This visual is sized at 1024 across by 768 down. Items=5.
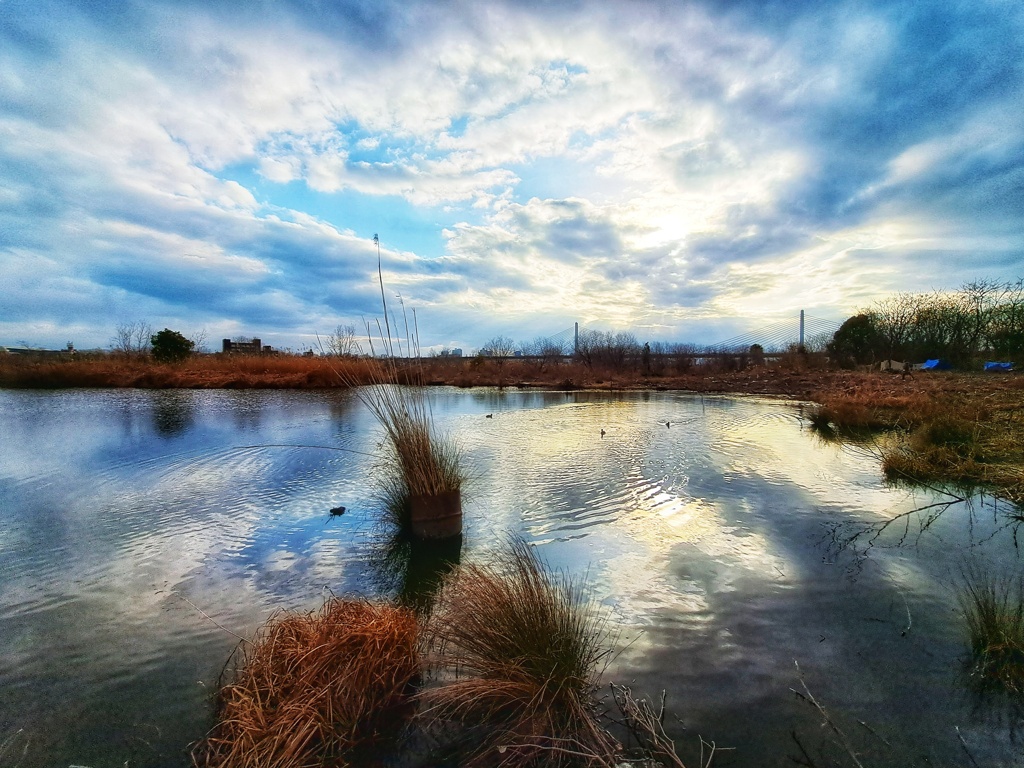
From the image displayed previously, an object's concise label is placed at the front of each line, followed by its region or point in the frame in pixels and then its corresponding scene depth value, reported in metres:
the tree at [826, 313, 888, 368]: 29.88
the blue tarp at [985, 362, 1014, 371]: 20.56
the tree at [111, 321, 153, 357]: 27.93
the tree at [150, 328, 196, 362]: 26.78
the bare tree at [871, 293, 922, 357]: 28.72
